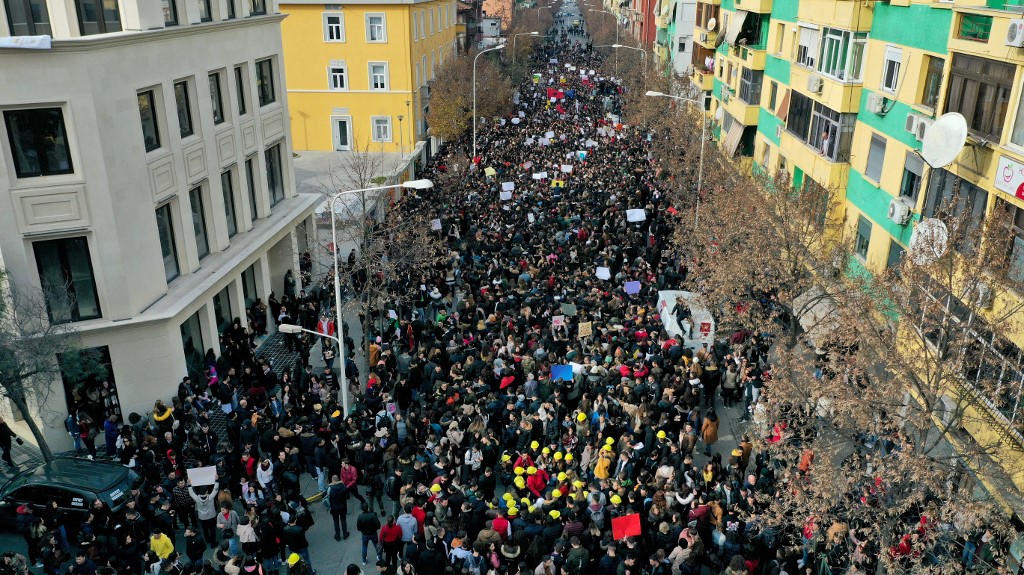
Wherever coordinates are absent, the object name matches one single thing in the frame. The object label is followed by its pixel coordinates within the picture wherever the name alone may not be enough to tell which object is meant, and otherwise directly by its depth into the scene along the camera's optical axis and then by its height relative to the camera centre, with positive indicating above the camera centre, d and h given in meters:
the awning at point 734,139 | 35.81 -6.35
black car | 15.51 -9.20
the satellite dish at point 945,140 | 15.57 -2.83
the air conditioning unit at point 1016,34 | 14.20 -0.74
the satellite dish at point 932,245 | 12.20 -3.75
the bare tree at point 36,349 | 16.42 -7.12
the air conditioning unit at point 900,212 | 19.58 -5.17
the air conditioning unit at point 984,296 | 12.05 -4.55
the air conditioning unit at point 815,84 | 25.12 -2.77
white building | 17.80 -4.23
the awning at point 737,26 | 34.75 -1.39
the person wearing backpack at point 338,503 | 15.09 -9.28
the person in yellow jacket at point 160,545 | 13.68 -8.98
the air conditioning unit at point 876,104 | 21.14 -2.84
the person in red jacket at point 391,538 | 14.05 -9.16
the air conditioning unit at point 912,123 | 18.83 -3.00
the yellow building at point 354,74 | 46.88 -4.53
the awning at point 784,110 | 29.59 -4.20
